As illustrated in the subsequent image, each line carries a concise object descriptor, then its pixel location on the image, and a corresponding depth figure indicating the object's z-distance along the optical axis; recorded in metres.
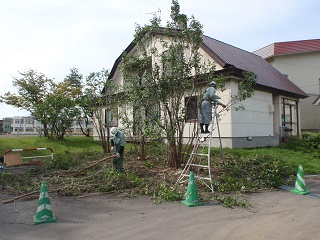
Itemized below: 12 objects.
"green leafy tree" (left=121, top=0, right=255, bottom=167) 8.05
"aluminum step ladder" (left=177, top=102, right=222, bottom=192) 7.08
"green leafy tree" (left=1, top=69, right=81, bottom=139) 17.11
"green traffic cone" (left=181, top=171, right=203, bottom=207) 5.50
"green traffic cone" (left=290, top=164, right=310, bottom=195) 6.63
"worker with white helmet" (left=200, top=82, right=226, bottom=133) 7.53
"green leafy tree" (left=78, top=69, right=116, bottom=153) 12.81
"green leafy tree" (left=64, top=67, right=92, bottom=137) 18.50
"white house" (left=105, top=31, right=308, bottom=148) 12.16
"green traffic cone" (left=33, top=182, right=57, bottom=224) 4.53
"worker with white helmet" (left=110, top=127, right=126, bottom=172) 7.88
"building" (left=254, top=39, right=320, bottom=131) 23.97
